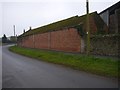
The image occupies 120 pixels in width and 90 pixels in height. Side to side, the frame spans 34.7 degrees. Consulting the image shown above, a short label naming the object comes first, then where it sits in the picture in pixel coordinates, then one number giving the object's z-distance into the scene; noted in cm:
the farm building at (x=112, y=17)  2669
